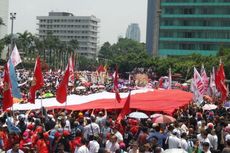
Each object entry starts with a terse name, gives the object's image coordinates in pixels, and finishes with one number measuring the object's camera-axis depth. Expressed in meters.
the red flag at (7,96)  14.78
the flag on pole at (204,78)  28.02
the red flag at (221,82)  26.30
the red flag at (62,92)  17.91
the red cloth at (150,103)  21.41
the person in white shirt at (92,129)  15.41
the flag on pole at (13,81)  16.30
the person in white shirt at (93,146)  12.87
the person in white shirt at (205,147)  11.30
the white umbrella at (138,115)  18.55
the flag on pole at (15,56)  23.70
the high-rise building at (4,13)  146.55
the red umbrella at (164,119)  16.45
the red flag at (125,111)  16.02
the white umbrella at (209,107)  24.27
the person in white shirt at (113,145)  12.81
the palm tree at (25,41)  116.44
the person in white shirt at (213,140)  14.07
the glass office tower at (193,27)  95.44
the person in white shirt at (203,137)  13.45
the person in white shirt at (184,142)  13.25
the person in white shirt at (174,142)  13.34
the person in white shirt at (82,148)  12.15
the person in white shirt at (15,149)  11.27
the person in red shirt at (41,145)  12.95
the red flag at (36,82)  17.22
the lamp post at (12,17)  56.09
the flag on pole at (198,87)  24.33
